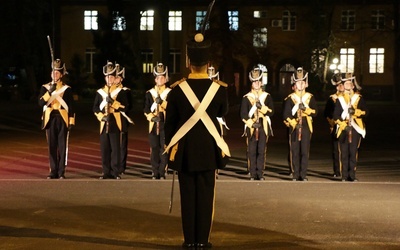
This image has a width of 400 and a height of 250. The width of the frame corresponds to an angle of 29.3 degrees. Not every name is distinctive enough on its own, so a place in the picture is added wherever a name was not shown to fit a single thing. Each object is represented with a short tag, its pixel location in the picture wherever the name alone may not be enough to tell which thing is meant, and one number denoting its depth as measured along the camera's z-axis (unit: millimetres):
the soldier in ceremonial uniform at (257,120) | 15820
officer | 8891
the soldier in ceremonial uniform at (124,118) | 16188
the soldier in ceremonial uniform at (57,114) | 15695
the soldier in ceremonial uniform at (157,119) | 16094
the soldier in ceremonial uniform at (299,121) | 15805
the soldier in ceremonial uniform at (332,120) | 16453
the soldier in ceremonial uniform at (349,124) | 15906
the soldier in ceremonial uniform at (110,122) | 15914
